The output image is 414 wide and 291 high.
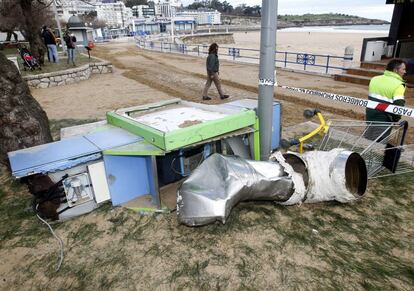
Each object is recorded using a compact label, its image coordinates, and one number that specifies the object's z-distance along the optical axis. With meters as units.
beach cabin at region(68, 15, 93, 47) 26.73
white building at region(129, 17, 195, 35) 73.96
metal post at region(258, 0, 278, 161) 3.86
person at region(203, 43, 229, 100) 9.59
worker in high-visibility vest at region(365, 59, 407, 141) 4.50
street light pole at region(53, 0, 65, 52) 22.18
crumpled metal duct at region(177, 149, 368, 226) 3.21
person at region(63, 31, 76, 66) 15.55
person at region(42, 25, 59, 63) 16.49
